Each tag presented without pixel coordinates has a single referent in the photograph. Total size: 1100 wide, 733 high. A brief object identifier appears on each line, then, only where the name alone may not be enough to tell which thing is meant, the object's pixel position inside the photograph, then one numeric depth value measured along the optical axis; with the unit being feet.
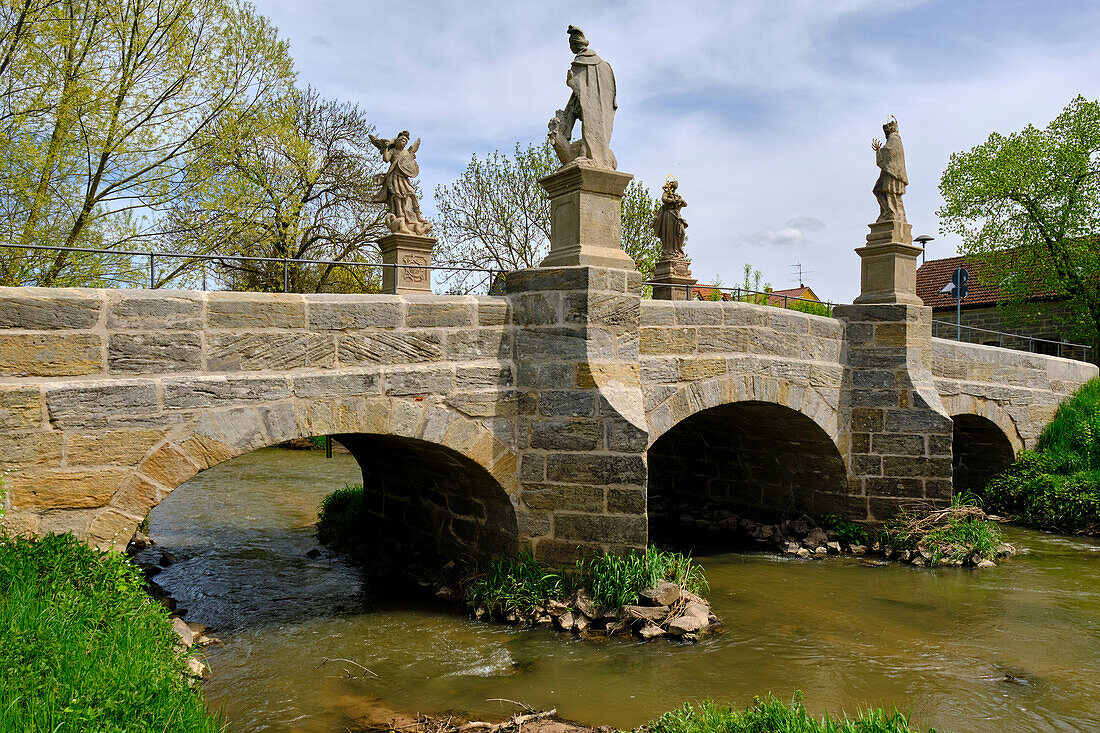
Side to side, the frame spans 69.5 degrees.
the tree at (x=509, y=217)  82.33
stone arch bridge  18.48
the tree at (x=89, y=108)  37.88
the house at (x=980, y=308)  80.12
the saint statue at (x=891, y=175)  35.22
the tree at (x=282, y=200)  45.55
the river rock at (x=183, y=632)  18.83
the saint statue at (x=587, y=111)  25.31
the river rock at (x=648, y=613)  23.18
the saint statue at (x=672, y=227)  52.39
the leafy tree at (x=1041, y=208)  71.41
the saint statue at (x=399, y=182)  47.32
